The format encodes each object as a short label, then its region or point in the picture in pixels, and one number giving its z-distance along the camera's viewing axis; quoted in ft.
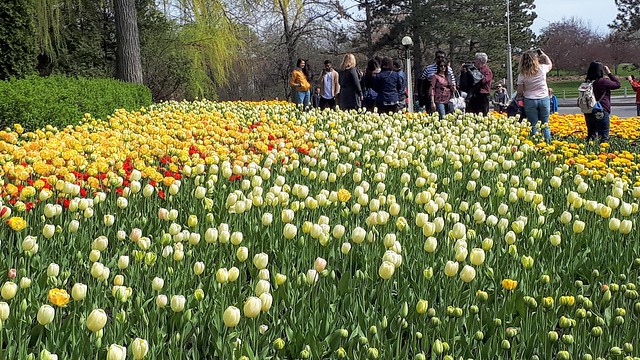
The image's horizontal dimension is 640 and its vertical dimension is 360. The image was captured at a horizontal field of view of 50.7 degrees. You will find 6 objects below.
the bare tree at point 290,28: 90.33
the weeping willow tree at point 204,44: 66.91
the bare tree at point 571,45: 197.77
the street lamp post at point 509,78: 93.37
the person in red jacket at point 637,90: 52.23
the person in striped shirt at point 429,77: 33.64
